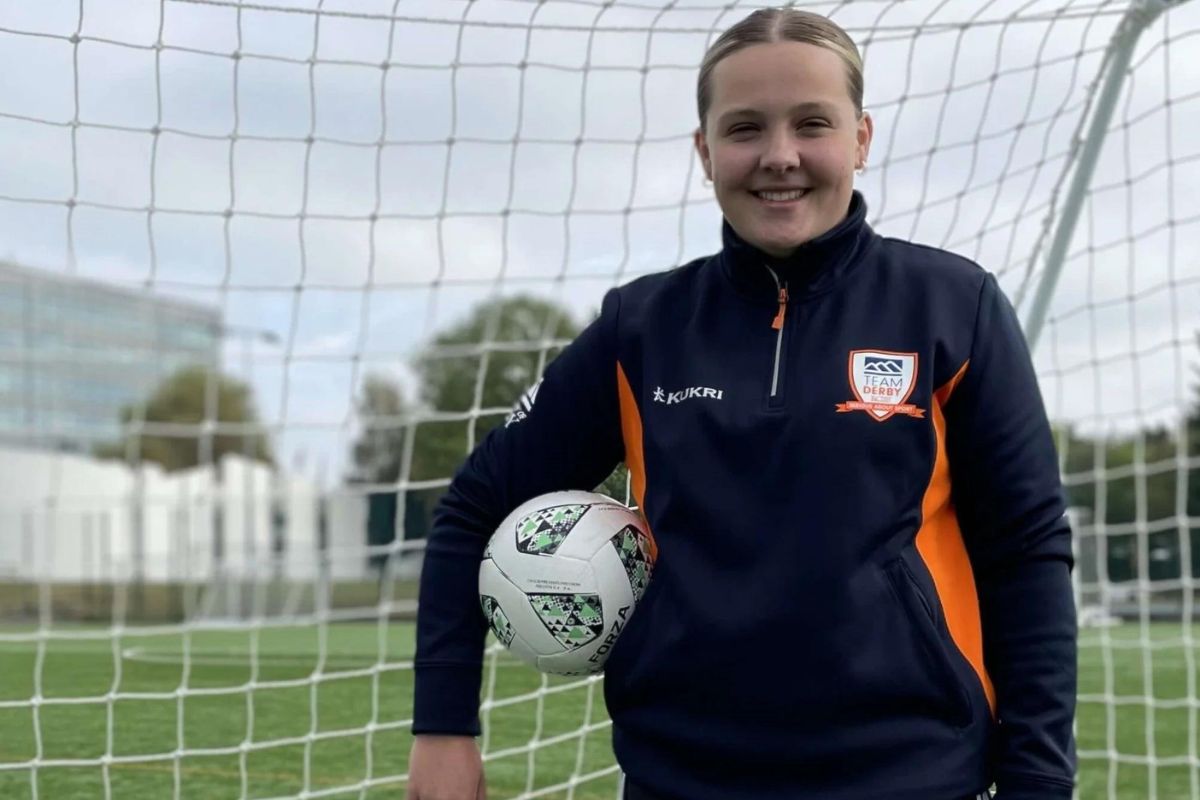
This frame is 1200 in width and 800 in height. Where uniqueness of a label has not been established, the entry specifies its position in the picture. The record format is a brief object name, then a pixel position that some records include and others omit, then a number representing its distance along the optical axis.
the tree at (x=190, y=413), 42.38
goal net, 3.46
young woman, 1.47
